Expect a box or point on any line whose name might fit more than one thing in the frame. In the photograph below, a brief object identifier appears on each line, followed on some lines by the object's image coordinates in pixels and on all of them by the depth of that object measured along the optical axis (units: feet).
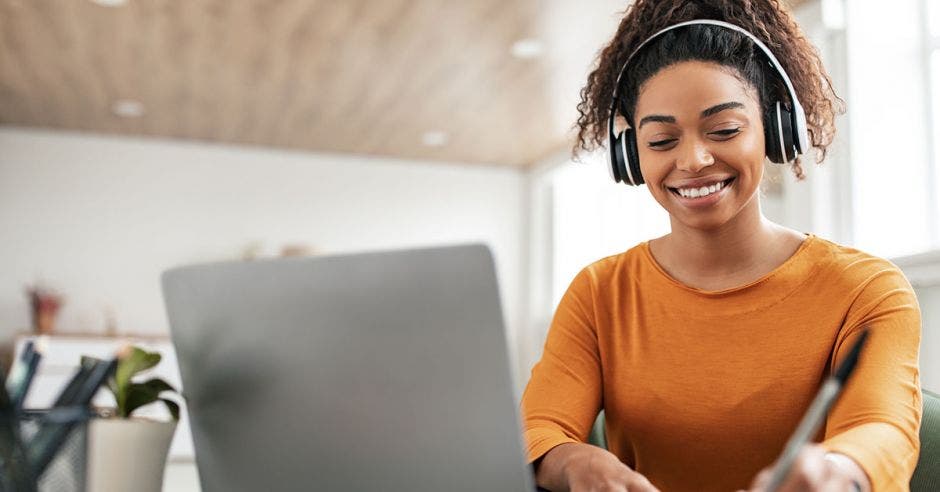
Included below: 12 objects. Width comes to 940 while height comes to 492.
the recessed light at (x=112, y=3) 13.15
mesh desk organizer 1.93
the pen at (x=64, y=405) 1.98
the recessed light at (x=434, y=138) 20.18
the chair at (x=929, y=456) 3.22
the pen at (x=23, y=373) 2.07
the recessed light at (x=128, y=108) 18.40
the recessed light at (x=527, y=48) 14.30
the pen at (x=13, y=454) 1.92
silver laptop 1.85
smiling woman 3.35
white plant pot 2.51
